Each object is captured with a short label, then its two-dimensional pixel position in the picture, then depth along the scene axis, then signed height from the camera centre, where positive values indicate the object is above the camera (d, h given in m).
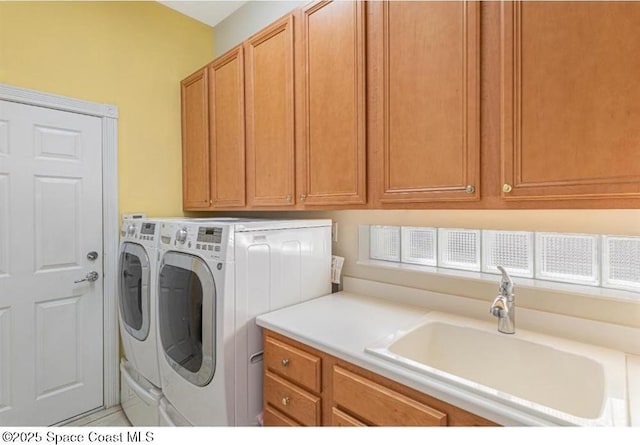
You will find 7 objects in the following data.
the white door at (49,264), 1.77 -0.25
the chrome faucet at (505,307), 1.11 -0.30
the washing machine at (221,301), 1.28 -0.35
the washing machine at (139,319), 1.68 -0.56
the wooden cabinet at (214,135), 1.91 +0.59
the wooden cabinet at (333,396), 0.88 -0.56
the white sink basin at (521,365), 0.79 -0.46
